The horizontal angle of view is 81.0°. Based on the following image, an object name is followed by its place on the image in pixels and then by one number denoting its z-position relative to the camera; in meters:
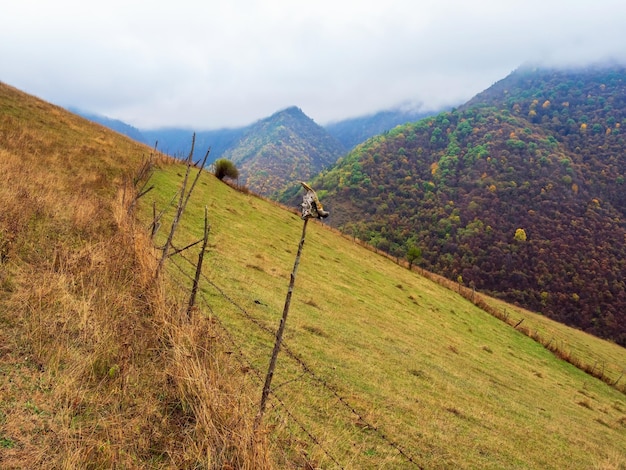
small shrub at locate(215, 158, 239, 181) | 34.47
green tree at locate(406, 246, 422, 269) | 45.59
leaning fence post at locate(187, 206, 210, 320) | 5.99
